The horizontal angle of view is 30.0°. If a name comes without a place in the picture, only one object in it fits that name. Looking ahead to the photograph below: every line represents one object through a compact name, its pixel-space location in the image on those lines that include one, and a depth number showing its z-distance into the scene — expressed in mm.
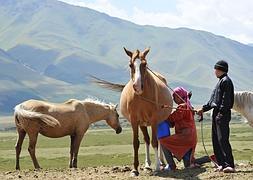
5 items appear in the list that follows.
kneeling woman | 12453
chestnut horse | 11133
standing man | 10914
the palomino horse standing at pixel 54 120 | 14613
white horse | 13484
